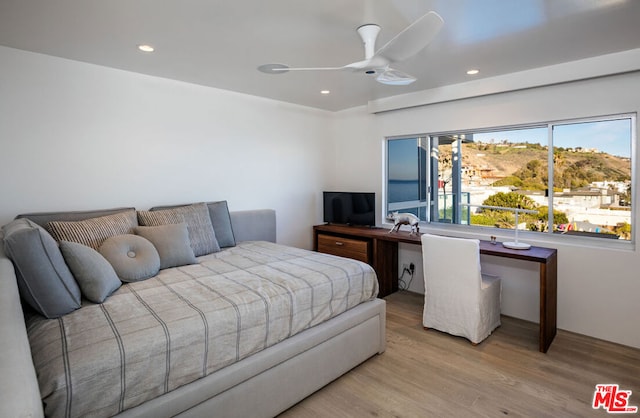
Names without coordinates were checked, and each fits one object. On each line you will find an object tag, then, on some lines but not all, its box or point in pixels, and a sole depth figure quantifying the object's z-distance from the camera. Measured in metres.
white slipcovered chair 2.92
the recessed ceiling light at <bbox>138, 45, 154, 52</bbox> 2.62
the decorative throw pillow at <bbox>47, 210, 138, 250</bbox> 2.49
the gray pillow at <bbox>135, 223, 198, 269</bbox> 2.74
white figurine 3.93
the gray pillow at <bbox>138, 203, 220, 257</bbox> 3.04
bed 1.35
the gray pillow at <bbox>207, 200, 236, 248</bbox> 3.50
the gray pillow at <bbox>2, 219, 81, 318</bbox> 1.73
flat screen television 4.48
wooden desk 2.82
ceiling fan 1.72
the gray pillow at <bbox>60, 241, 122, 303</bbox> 2.00
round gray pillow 2.38
